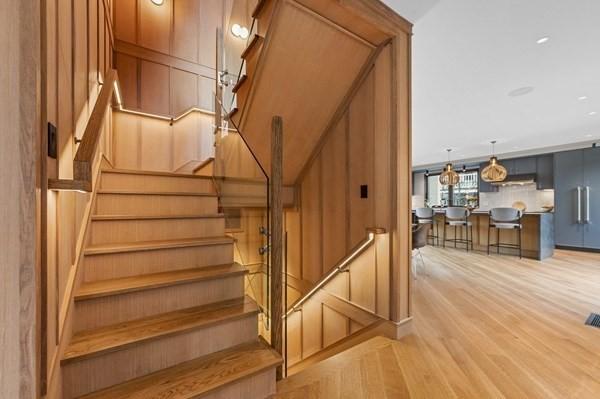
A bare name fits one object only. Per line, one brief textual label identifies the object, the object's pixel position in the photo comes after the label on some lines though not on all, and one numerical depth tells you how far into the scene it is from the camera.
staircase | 1.35
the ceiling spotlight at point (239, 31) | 2.99
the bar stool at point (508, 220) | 5.39
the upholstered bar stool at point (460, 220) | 6.17
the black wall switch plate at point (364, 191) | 2.64
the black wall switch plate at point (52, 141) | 1.06
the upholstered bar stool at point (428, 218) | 6.34
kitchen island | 5.34
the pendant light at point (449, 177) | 7.14
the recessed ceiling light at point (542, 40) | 2.62
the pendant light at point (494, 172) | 6.19
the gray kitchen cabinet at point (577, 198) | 6.54
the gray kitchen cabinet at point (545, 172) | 7.42
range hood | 7.79
